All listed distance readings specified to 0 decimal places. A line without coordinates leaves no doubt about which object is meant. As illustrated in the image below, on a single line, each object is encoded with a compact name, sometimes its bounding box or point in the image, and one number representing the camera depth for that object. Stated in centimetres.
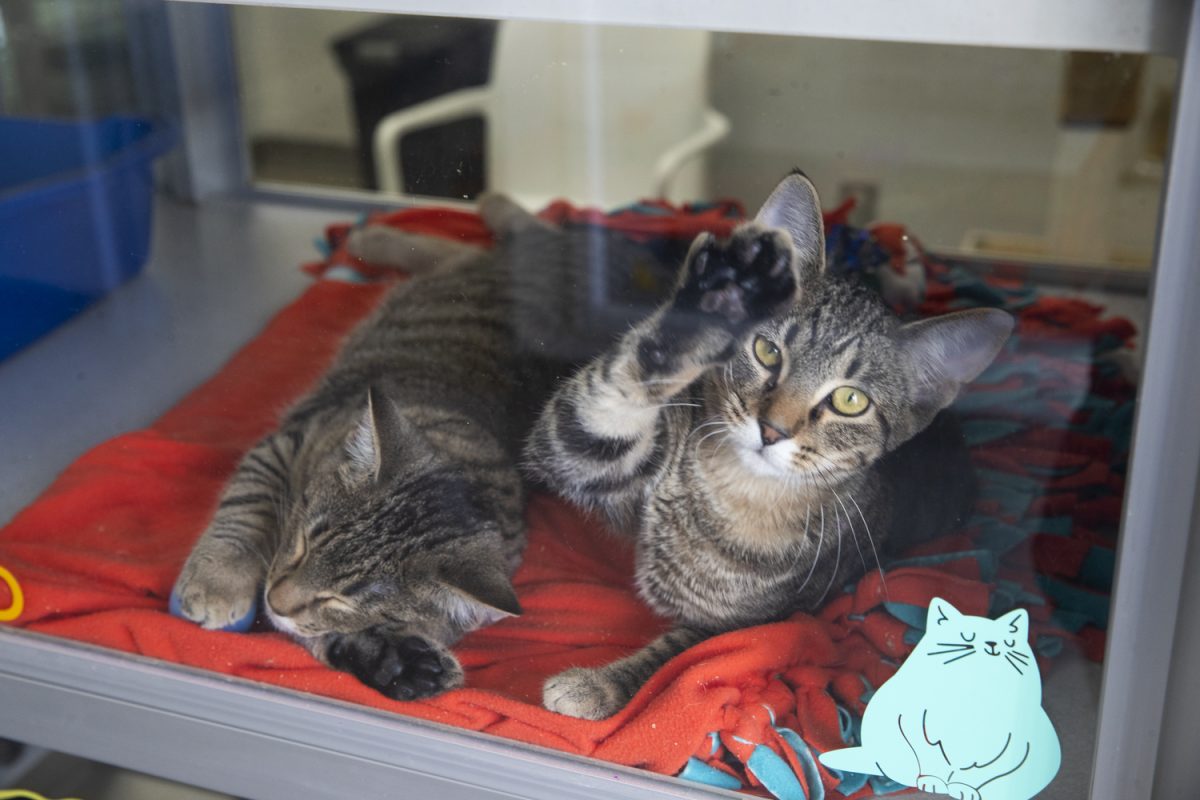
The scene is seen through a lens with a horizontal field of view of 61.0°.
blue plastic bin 138
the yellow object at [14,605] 125
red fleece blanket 105
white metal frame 72
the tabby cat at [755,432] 101
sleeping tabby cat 118
